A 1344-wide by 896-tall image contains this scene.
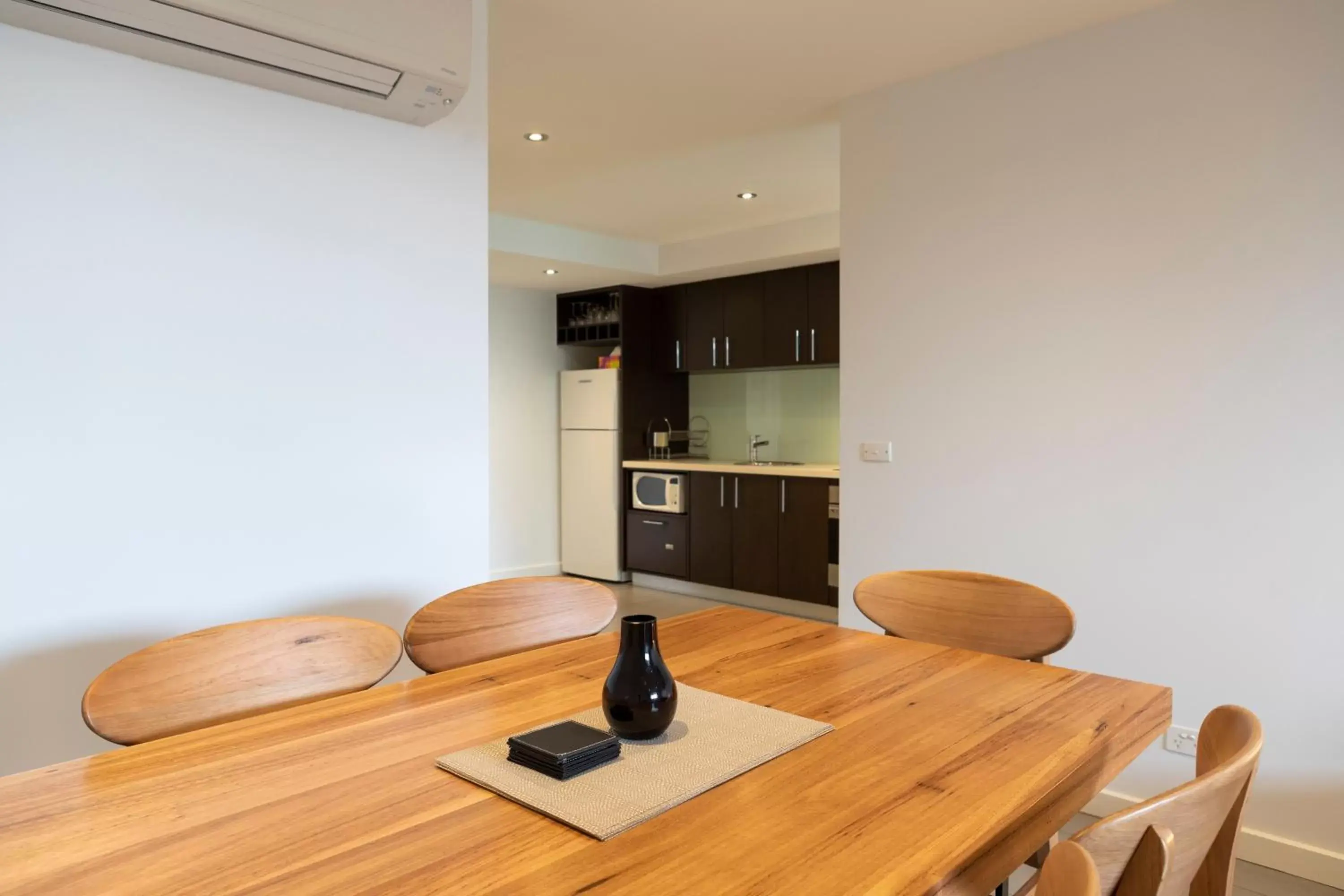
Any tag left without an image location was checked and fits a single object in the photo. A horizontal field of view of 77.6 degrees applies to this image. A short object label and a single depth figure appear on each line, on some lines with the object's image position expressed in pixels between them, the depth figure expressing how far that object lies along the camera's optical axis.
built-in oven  5.06
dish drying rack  6.54
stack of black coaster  1.06
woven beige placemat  0.97
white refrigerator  6.43
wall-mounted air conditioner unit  1.77
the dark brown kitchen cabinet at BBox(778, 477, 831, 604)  5.14
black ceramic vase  1.16
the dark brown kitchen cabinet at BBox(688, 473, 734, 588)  5.73
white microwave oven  6.03
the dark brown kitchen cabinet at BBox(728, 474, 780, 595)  5.44
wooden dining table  0.84
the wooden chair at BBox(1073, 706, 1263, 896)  0.78
